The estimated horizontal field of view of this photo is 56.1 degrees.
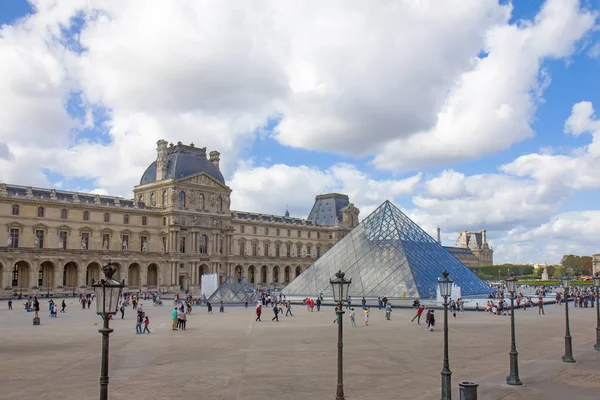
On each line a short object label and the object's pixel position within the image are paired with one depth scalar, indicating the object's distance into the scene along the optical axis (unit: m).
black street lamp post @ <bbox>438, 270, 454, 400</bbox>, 10.51
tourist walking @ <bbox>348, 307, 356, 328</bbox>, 25.27
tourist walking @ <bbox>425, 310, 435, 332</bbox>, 22.62
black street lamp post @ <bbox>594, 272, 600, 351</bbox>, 17.48
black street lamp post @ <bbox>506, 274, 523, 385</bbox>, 12.27
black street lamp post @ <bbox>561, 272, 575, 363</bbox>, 15.20
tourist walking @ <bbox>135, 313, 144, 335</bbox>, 22.42
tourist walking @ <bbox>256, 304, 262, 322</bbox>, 27.70
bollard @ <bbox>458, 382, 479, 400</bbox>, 9.38
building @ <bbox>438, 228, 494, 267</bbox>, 175.38
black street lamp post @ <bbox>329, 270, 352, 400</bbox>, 10.61
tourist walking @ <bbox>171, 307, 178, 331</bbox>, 23.42
